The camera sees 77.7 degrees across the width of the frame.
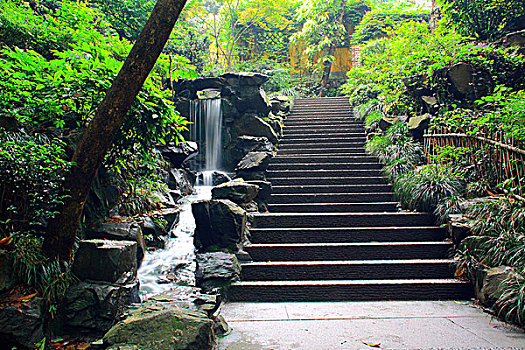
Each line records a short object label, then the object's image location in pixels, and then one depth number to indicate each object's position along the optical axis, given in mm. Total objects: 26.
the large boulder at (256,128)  9969
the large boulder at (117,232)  4434
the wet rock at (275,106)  11688
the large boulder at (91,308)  3379
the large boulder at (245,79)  11398
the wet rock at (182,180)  9055
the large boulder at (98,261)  3613
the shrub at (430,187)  5711
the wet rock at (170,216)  6287
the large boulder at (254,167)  7598
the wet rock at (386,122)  8766
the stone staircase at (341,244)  4426
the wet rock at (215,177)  10555
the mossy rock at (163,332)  2430
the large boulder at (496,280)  3649
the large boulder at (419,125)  7723
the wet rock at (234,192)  5789
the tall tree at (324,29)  18438
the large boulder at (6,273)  3070
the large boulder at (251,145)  9250
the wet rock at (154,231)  5672
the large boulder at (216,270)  4359
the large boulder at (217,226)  5043
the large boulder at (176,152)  9109
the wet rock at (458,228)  4867
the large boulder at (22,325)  2863
